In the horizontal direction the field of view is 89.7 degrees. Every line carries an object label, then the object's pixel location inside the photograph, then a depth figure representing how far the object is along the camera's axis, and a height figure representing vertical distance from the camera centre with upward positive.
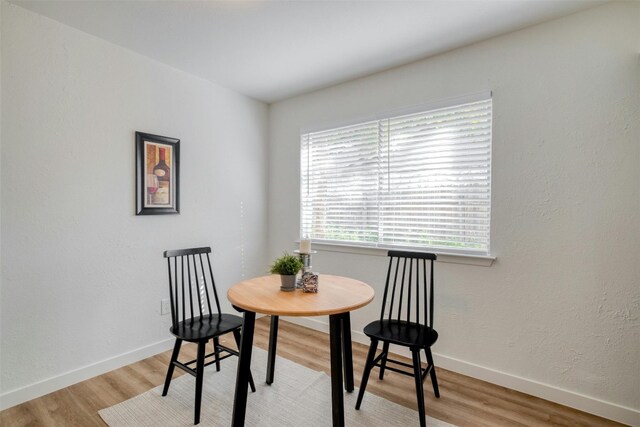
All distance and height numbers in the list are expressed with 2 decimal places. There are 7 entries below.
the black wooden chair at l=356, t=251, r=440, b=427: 1.80 -0.76
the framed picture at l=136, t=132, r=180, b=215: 2.61 +0.28
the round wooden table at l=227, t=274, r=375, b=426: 1.61 -0.50
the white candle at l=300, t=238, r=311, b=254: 2.04 -0.23
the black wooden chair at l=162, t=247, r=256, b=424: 1.87 -0.76
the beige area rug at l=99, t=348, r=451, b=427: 1.87 -1.24
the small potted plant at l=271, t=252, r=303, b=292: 1.93 -0.37
